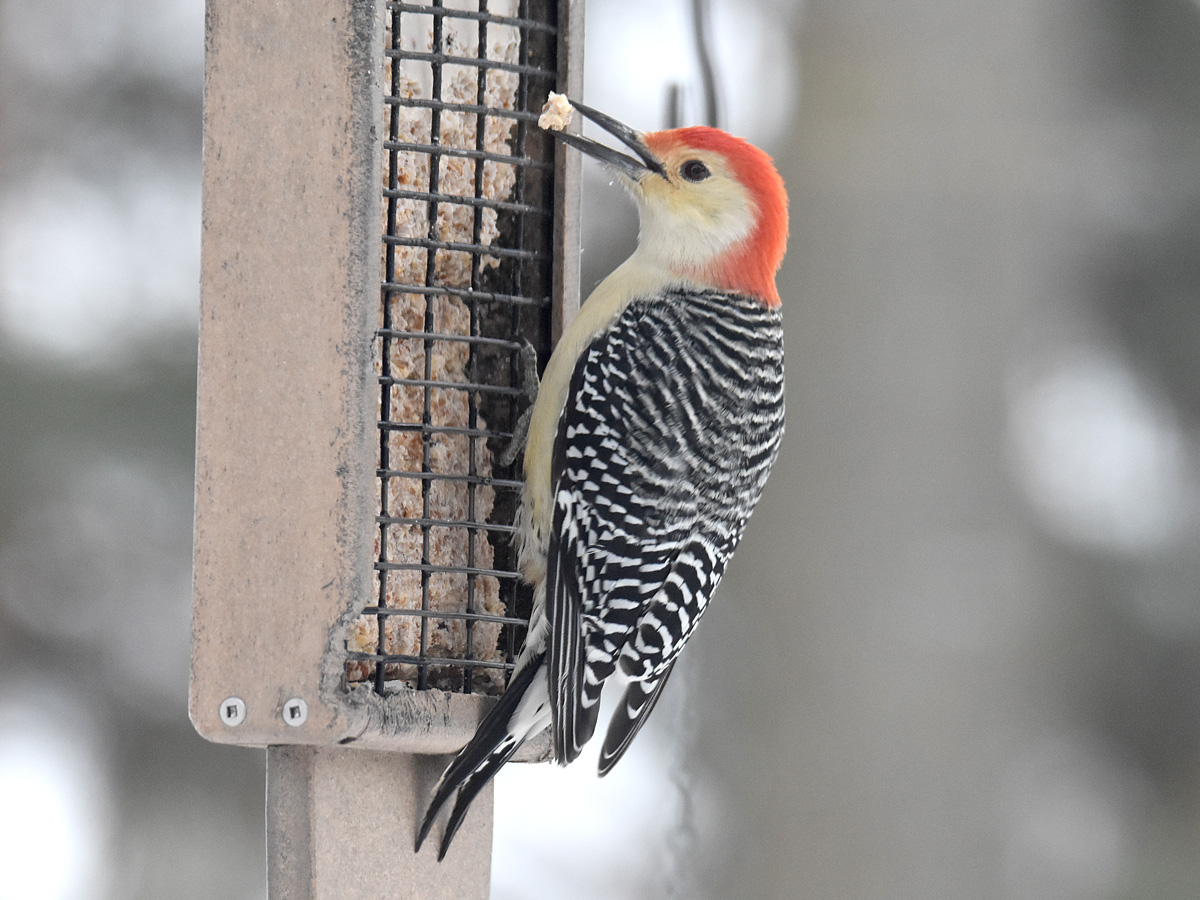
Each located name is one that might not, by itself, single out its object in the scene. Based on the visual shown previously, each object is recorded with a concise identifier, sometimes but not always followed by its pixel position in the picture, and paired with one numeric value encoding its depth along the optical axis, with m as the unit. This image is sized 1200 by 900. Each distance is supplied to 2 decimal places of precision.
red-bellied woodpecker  5.47
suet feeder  4.78
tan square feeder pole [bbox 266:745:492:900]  4.83
